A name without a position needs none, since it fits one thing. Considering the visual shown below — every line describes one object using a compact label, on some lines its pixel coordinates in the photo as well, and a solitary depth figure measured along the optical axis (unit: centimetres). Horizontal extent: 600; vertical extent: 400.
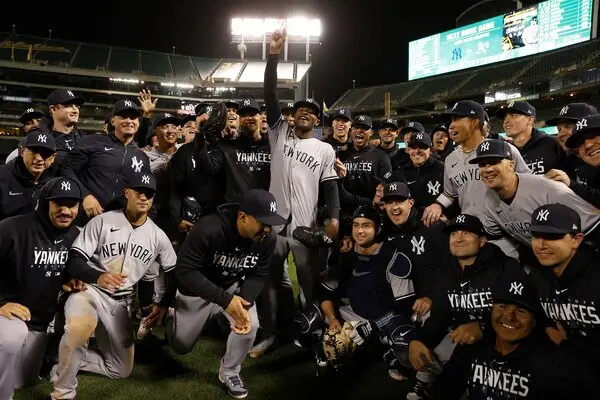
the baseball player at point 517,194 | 315
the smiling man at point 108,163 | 448
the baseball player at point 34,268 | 324
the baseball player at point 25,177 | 384
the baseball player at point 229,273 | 345
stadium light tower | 2578
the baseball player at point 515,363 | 256
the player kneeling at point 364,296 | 379
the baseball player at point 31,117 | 629
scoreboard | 2266
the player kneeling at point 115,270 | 345
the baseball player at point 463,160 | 406
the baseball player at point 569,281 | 263
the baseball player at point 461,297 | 316
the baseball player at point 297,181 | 442
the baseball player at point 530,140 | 422
